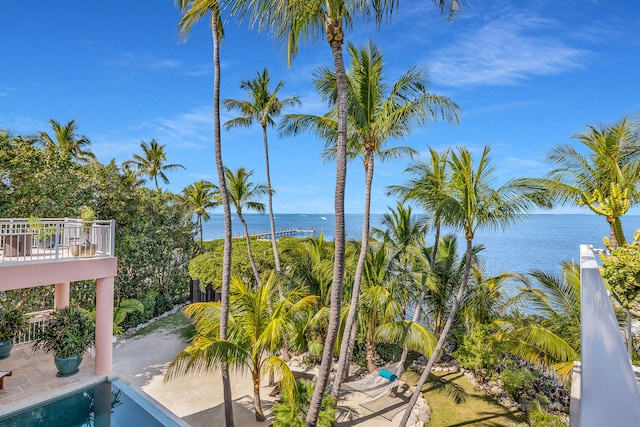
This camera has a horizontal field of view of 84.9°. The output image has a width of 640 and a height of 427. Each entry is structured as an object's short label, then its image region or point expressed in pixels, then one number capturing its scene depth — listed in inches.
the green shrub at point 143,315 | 549.0
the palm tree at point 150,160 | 973.2
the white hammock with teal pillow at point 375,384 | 353.1
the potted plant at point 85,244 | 350.6
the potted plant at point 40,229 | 326.1
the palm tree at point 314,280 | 372.8
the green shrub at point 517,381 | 378.6
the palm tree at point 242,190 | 504.1
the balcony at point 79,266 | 309.4
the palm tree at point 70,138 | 870.4
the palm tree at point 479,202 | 308.7
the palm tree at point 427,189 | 331.8
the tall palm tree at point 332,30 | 216.8
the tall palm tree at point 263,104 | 519.2
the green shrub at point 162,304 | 622.2
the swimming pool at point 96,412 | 279.6
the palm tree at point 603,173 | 355.9
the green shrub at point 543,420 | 293.1
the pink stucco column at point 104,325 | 351.9
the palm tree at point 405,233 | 447.1
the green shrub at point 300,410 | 275.3
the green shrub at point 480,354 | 404.2
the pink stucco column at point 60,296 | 434.3
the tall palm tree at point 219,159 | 277.6
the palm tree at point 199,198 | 863.7
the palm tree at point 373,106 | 303.8
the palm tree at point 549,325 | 305.9
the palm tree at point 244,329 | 246.5
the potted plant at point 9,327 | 377.7
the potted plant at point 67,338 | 345.1
